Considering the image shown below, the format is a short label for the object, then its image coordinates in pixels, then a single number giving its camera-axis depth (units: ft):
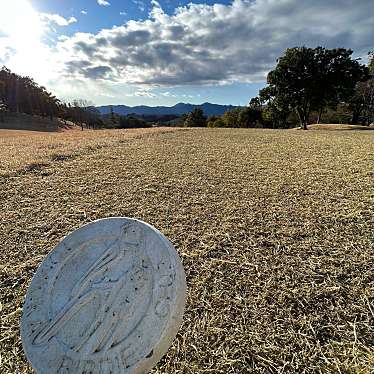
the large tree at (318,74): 57.99
